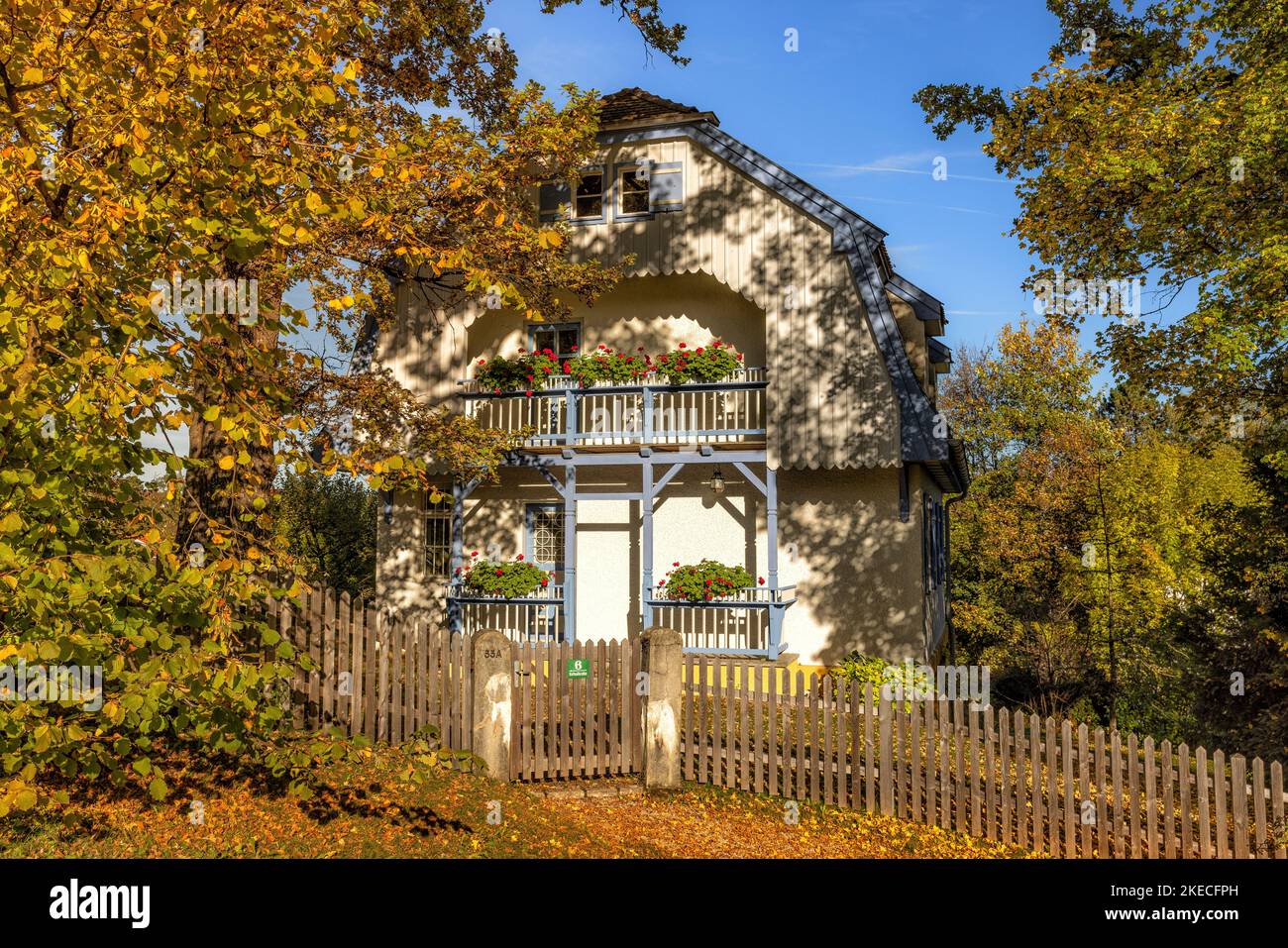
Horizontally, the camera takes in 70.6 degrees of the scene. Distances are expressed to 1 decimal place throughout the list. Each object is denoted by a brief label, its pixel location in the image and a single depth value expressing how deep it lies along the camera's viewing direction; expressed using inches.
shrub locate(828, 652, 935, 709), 599.5
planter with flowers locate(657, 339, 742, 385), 650.8
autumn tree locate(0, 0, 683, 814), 175.9
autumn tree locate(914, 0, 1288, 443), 451.2
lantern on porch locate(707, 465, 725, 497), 677.9
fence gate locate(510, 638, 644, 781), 396.2
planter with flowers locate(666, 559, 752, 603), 619.2
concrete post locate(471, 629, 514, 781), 384.2
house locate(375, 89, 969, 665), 631.2
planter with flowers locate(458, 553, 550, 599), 663.8
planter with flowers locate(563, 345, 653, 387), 665.0
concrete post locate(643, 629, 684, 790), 396.8
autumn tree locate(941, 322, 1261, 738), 938.7
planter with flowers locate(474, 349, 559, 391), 682.2
